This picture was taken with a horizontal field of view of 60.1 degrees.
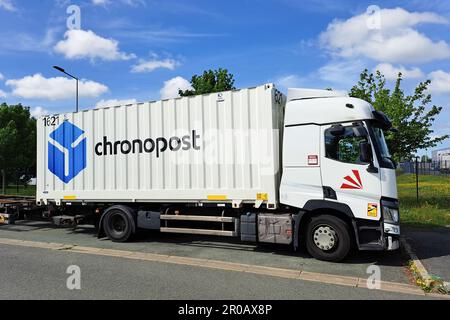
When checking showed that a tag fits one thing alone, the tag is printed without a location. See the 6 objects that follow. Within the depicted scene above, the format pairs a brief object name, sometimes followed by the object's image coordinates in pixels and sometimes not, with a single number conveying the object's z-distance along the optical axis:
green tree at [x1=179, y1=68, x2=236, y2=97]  19.27
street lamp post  22.17
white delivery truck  6.95
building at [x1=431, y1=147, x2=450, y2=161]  134.00
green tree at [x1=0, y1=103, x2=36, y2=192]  23.80
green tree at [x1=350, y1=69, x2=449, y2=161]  14.69
